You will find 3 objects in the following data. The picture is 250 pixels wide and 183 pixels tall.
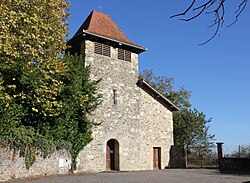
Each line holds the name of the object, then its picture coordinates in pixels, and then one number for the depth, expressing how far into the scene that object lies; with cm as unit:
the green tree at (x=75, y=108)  1641
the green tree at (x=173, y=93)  3875
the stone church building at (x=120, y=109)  1931
